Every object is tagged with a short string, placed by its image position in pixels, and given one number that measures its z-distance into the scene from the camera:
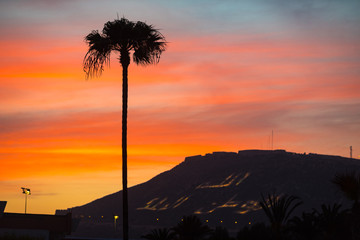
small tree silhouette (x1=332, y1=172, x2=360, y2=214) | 41.44
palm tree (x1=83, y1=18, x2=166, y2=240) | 41.19
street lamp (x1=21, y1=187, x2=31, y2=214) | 89.38
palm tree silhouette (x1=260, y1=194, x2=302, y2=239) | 45.22
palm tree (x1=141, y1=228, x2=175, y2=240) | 51.22
